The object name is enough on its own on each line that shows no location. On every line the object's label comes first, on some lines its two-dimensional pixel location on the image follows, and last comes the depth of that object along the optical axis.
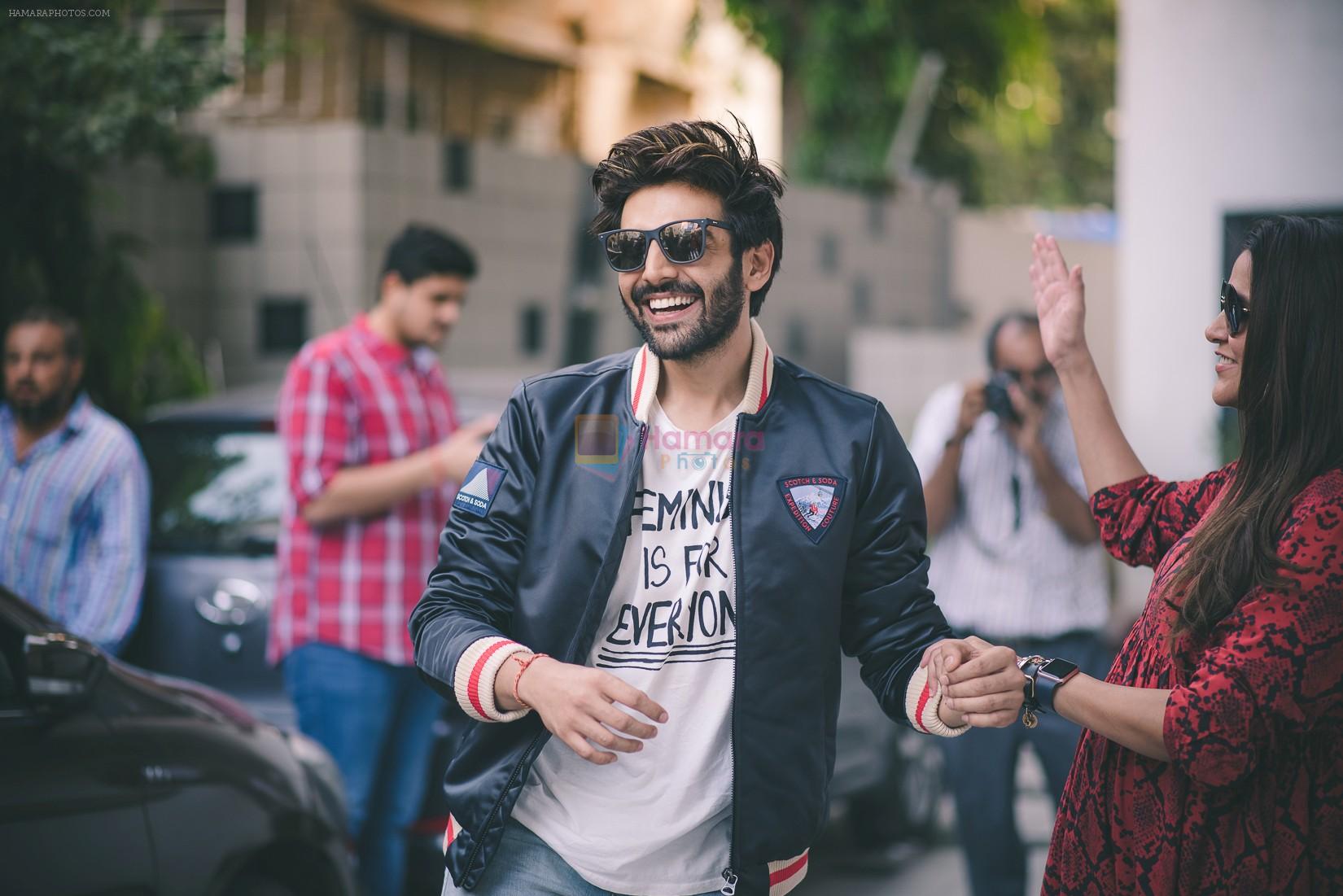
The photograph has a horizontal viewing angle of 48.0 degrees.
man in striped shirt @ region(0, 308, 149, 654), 4.64
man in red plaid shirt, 4.45
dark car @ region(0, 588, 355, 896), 3.14
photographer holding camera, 4.73
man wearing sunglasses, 2.62
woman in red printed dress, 2.34
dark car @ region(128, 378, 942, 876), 5.16
